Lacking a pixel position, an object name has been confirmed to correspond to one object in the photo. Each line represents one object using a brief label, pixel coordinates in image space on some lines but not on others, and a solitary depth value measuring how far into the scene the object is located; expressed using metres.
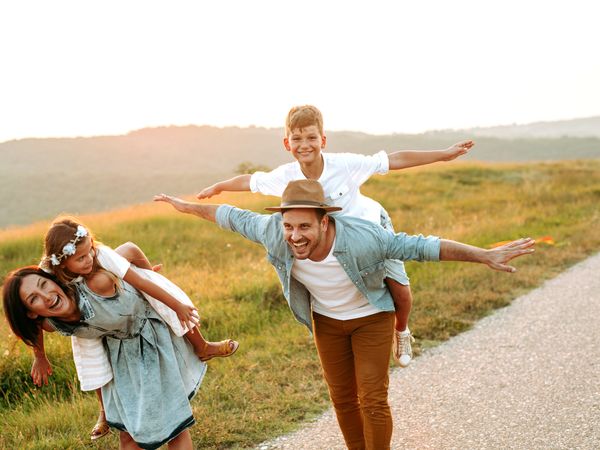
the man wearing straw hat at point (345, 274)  3.37
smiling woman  3.40
